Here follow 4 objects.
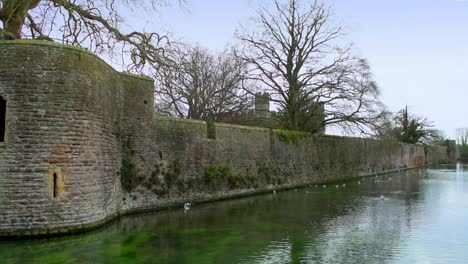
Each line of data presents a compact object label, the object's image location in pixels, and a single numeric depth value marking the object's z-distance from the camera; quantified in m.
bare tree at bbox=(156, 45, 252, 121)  32.16
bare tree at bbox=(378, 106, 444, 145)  54.00
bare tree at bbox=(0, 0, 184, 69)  14.48
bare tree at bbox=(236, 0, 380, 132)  25.33
